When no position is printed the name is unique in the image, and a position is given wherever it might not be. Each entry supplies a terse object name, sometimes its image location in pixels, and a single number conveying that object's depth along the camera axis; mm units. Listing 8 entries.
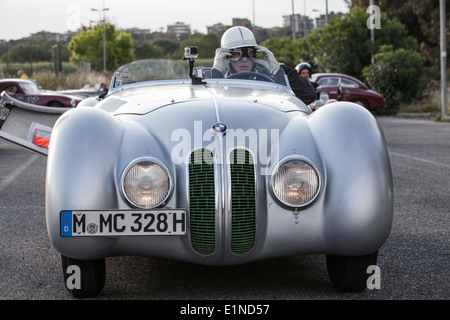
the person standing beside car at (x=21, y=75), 30359
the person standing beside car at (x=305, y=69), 13805
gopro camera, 6367
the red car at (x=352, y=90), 27312
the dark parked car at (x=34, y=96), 24406
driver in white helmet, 6875
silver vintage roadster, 4457
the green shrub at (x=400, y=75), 30383
